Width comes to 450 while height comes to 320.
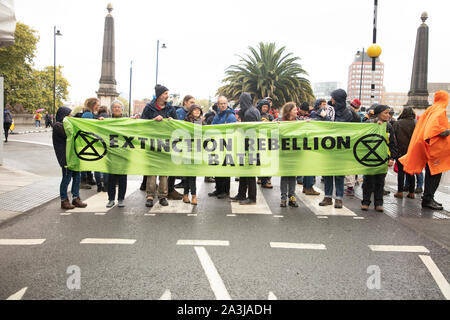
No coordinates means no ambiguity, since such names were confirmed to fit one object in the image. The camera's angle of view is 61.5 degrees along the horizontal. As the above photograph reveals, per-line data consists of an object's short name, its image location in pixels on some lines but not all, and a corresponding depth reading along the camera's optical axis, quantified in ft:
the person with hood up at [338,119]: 24.53
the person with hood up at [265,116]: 32.35
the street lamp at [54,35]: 135.85
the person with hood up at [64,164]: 22.86
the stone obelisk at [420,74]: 98.18
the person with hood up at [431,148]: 23.71
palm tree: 113.80
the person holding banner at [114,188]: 23.50
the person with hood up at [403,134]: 28.09
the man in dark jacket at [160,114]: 24.32
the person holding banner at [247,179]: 25.35
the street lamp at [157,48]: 139.14
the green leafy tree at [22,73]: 152.46
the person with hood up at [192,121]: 24.75
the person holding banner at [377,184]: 23.75
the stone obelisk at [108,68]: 103.04
